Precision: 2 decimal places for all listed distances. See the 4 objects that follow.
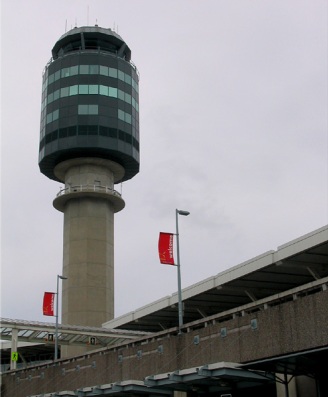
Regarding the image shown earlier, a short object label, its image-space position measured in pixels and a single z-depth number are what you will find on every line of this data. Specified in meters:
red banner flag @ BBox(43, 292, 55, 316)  62.34
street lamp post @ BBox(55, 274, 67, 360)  54.69
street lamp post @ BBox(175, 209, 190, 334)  34.38
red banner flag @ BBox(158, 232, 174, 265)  38.81
